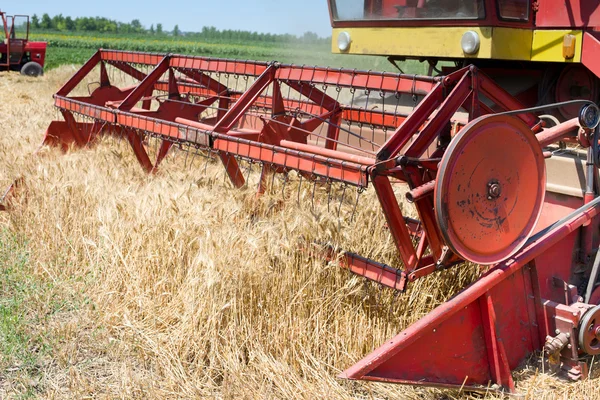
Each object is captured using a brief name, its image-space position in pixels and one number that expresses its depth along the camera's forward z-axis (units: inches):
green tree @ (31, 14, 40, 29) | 3218.5
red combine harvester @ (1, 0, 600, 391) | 92.4
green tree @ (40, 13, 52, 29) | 3289.9
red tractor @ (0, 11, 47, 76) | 668.7
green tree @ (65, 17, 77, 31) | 3329.2
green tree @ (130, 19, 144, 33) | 3296.8
